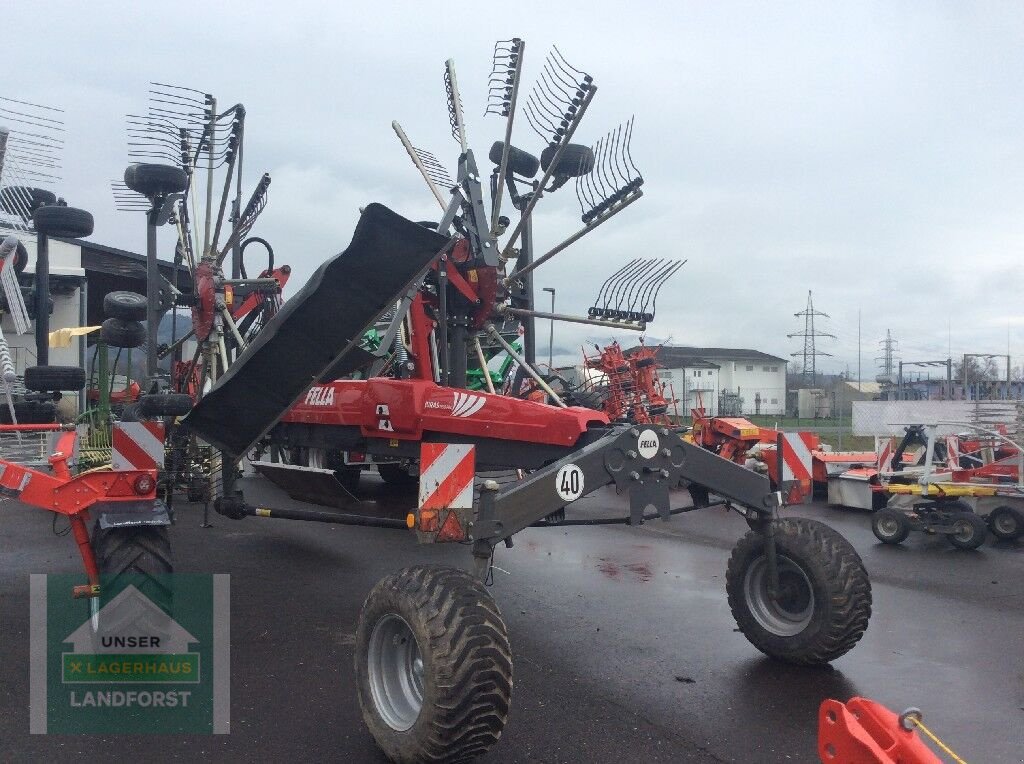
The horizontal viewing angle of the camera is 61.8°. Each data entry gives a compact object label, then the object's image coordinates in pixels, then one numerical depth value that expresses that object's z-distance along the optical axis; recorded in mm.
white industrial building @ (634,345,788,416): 55897
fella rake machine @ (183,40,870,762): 3738
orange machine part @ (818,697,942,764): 2291
